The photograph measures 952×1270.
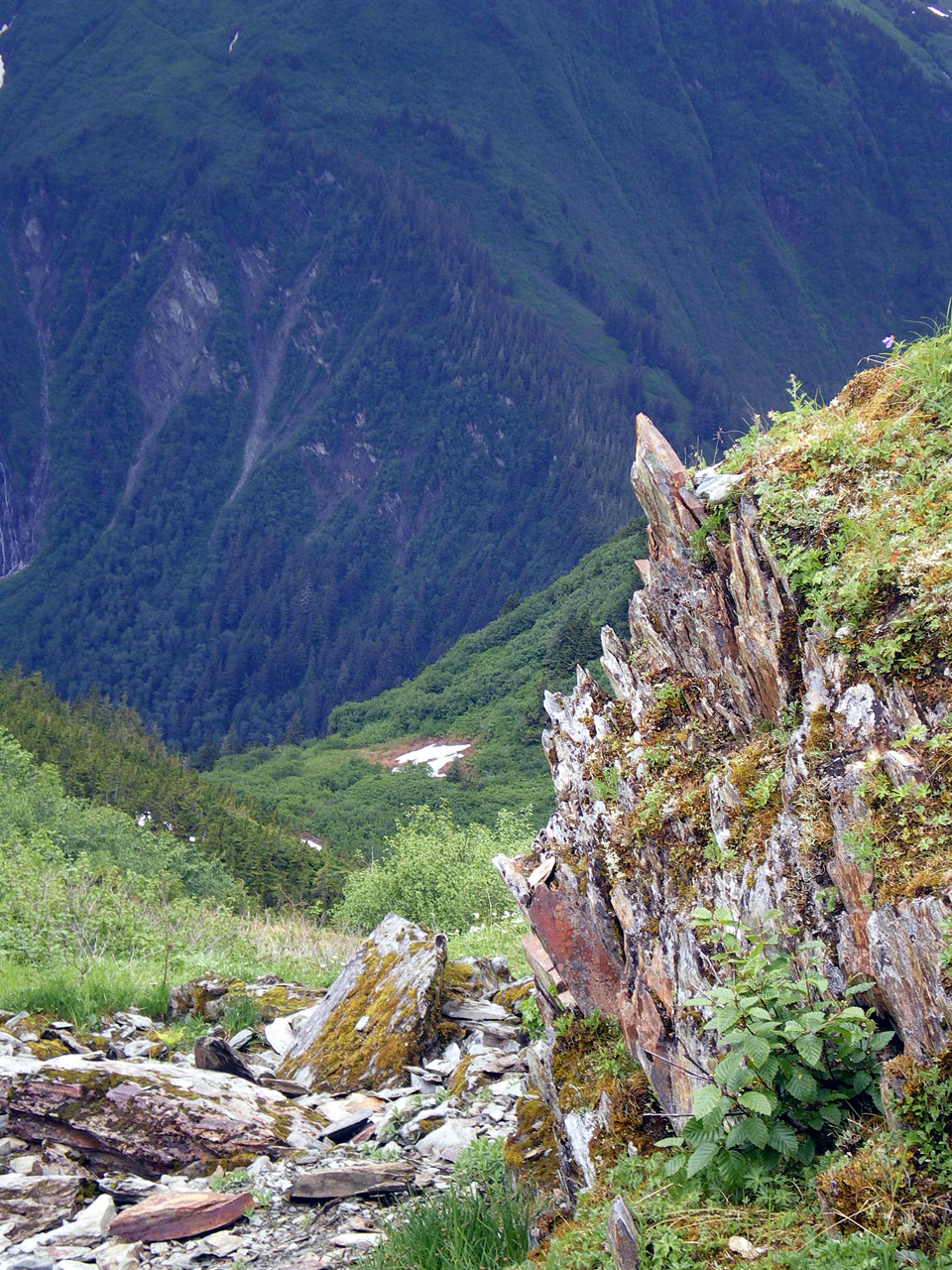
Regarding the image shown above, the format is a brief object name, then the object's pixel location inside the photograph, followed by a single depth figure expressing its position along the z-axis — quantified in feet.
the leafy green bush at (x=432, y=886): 102.68
